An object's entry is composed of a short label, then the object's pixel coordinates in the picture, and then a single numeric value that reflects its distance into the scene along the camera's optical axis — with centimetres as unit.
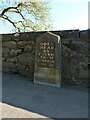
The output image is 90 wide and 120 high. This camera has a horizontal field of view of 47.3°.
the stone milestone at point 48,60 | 266
